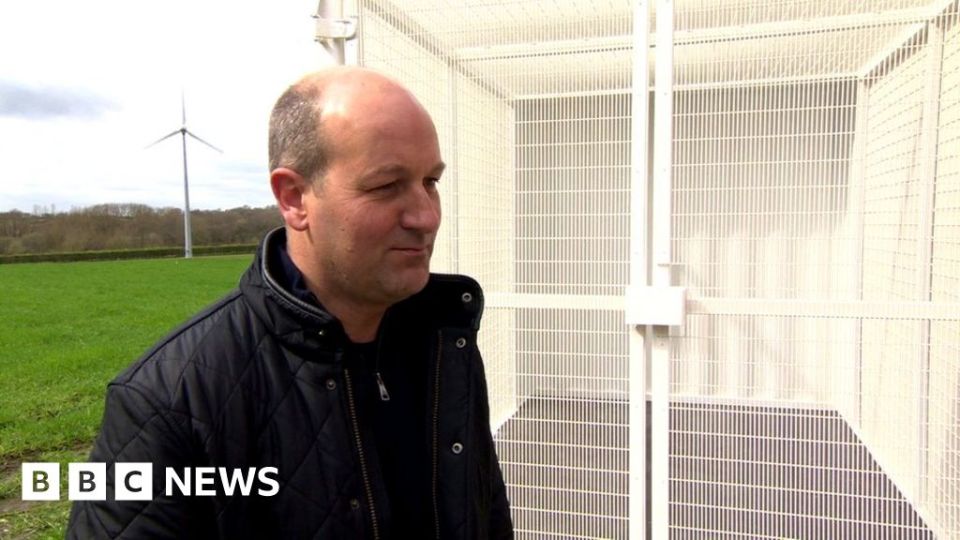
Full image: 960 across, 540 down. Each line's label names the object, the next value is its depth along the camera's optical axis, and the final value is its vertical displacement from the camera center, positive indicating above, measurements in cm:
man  92 -20
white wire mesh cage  274 -3
